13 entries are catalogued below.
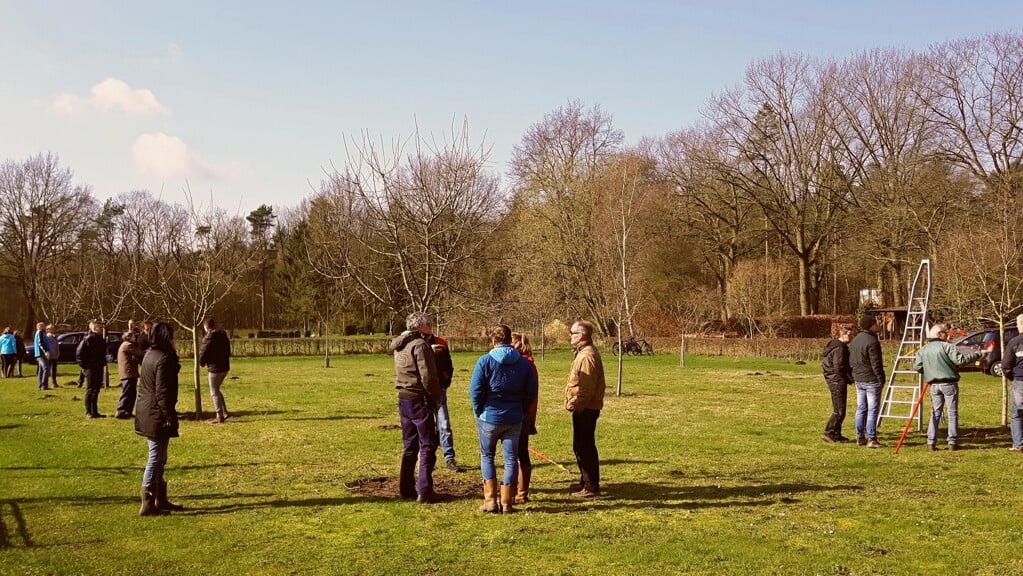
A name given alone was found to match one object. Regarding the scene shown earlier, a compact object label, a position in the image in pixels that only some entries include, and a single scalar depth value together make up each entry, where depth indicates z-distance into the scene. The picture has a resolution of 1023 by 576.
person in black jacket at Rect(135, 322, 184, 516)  7.99
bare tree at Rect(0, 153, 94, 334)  52.81
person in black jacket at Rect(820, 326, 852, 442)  12.48
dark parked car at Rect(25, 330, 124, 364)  32.88
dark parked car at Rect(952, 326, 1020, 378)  26.80
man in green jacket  11.66
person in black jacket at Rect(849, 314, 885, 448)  11.91
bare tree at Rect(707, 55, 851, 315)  50.00
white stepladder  13.01
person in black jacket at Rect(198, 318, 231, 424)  14.66
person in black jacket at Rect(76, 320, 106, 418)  15.91
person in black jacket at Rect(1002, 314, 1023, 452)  11.50
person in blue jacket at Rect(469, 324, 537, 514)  7.90
